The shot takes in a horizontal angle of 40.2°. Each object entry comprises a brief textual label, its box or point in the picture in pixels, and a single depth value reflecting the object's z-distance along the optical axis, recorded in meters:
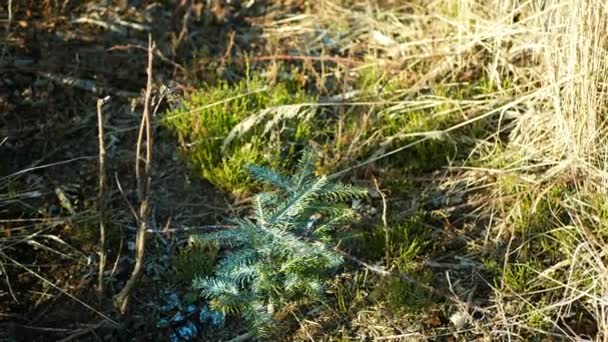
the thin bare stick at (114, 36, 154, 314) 2.52
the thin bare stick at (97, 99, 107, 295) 2.69
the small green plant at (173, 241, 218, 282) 2.96
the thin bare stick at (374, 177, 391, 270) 2.91
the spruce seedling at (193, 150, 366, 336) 2.63
